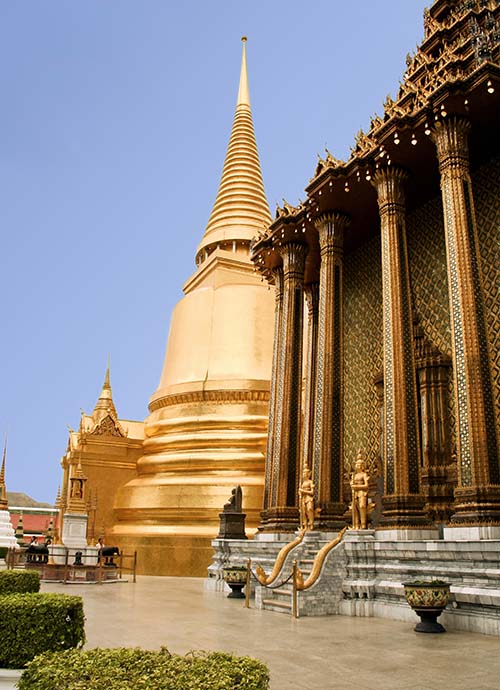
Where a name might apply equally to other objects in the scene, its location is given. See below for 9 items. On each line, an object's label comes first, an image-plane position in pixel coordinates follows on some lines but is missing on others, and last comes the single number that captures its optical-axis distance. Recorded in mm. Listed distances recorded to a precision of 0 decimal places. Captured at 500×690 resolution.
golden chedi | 19766
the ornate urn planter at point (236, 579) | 13305
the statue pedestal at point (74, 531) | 18375
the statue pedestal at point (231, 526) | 16859
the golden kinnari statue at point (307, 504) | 13867
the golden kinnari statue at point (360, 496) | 12508
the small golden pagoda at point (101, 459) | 22000
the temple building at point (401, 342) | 10750
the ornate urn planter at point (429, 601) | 8703
